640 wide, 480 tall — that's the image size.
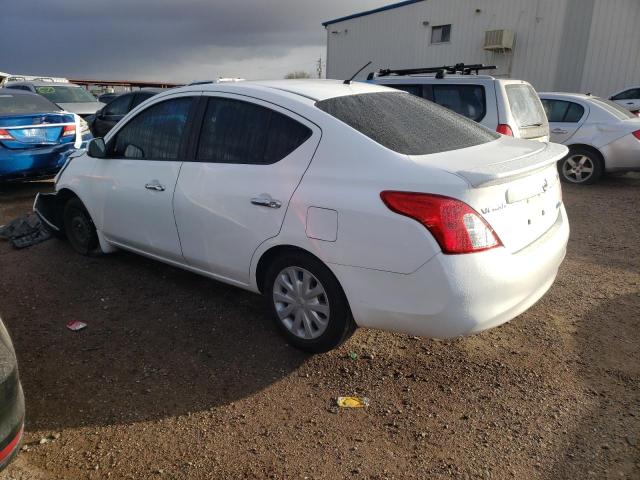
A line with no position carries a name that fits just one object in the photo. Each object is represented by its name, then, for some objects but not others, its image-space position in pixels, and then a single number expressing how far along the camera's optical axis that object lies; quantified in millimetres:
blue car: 7098
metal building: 16391
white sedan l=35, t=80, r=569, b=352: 2543
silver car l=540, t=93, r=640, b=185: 8438
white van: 6691
